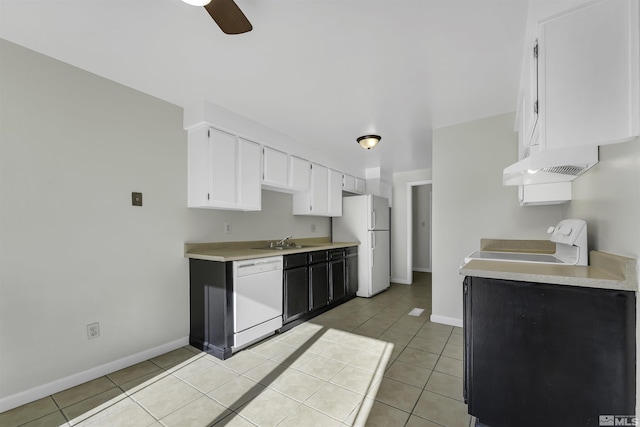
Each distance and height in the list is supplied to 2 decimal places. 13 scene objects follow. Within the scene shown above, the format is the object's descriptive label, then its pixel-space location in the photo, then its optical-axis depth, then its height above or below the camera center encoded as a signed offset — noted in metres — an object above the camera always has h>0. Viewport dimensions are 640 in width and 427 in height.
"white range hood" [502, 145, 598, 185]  1.44 +0.28
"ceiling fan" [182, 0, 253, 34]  1.25 +0.95
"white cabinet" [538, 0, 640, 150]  1.08 +0.57
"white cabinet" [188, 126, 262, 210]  2.72 +0.47
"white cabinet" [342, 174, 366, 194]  4.93 +0.58
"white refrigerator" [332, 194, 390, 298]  4.59 -0.33
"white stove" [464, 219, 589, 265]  1.61 -0.23
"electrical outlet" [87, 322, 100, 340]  2.16 -0.89
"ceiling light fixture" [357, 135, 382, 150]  3.46 +0.93
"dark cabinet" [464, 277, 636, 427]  1.17 -0.64
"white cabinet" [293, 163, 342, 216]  4.14 +0.31
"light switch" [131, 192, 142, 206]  2.43 +0.15
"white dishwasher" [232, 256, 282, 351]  2.57 -0.83
